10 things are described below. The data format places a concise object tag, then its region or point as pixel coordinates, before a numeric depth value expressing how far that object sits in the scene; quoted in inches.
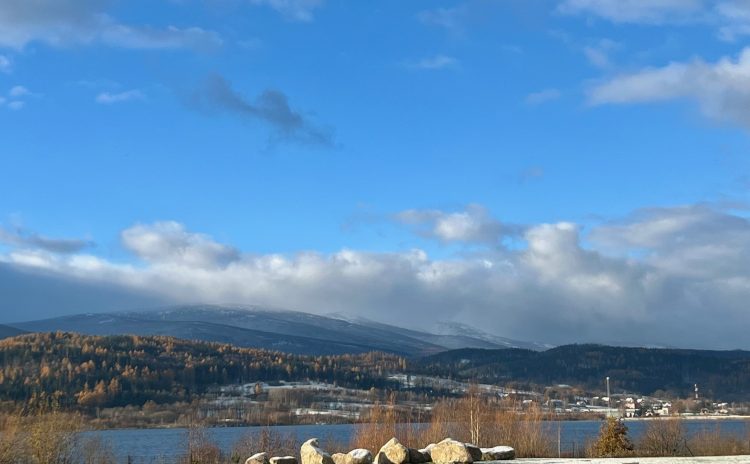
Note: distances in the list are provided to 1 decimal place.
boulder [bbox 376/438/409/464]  2075.1
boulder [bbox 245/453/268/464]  2098.2
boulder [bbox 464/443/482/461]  2128.6
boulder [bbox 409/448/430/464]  2099.8
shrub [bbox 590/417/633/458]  2554.1
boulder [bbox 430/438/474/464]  2076.8
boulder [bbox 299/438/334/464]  2096.5
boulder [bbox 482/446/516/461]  2273.9
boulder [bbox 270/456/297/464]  2123.5
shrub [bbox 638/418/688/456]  3021.7
